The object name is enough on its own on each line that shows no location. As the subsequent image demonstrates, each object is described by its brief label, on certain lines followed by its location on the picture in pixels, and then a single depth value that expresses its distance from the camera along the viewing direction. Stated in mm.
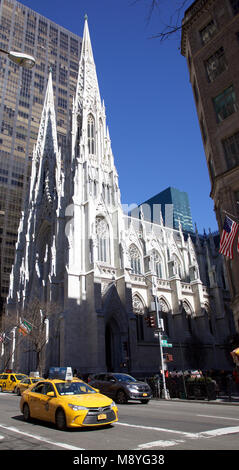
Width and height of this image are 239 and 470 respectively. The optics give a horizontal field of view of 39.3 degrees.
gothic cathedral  33000
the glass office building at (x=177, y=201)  146500
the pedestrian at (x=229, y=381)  16922
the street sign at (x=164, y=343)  21803
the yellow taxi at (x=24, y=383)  21547
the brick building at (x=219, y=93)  20359
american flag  16531
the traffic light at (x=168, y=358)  21009
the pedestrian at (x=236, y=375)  17906
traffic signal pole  20000
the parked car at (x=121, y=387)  16062
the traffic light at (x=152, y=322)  21203
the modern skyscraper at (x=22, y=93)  67662
